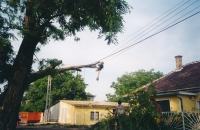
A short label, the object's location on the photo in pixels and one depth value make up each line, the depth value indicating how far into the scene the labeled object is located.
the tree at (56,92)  40.69
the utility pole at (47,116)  32.06
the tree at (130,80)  52.00
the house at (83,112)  26.50
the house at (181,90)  13.43
